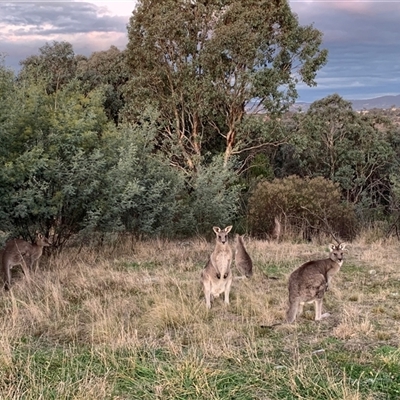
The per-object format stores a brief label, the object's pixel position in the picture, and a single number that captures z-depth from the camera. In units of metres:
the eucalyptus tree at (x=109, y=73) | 30.84
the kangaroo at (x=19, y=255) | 10.43
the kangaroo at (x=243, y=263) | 10.54
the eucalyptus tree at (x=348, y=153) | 34.38
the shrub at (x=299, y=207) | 18.75
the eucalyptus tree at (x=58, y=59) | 31.47
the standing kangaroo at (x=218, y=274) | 8.45
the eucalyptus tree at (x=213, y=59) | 25.27
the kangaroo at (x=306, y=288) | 7.29
